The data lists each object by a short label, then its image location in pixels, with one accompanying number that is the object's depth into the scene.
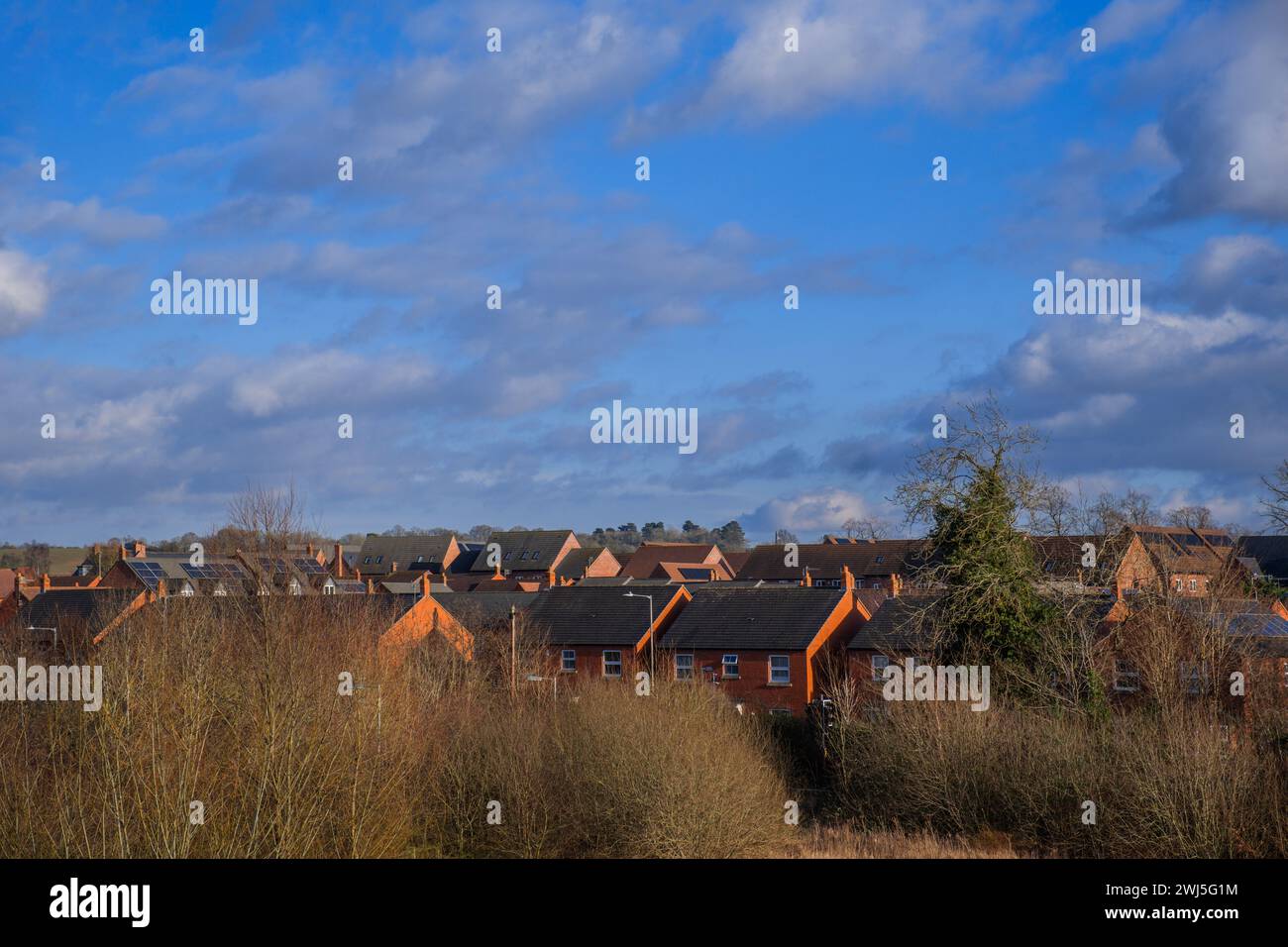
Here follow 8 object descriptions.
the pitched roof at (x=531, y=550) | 114.06
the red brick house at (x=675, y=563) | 104.62
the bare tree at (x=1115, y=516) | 41.81
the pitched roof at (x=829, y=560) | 95.31
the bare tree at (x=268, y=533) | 46.66
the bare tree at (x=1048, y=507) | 32.38
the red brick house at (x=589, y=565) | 109.75
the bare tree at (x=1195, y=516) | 67.25
